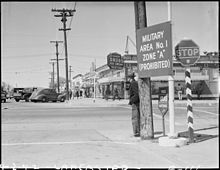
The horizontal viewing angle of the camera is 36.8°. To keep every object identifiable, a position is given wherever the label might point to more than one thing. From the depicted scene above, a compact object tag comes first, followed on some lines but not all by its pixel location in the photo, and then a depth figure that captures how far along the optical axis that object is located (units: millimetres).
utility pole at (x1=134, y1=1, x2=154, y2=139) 8289
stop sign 7287
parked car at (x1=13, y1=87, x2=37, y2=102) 39084
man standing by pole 8883
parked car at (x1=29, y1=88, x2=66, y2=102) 33656
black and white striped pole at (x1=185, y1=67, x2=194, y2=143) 7785
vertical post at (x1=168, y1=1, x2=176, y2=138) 7809
